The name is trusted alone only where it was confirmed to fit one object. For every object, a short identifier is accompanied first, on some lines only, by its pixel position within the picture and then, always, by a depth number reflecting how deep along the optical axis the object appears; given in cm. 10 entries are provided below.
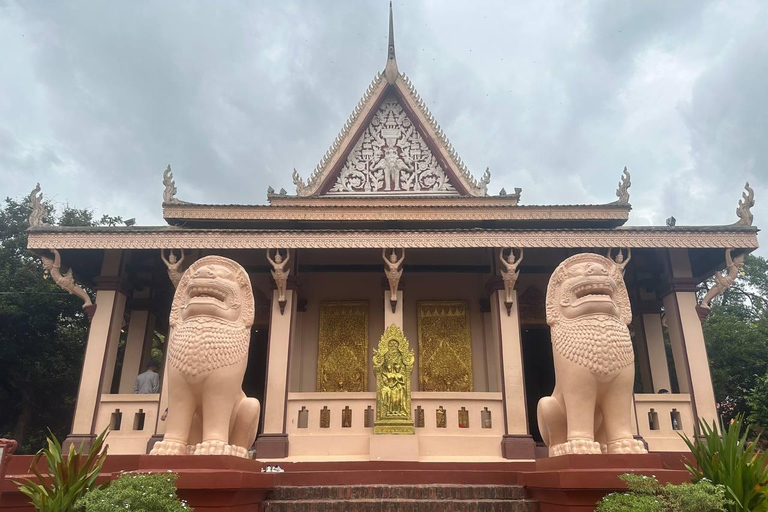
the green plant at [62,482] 352
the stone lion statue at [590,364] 459
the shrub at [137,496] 320
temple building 795
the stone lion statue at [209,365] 465
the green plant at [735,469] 345
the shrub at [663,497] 317
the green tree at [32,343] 1263
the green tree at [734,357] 1262
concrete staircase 483
